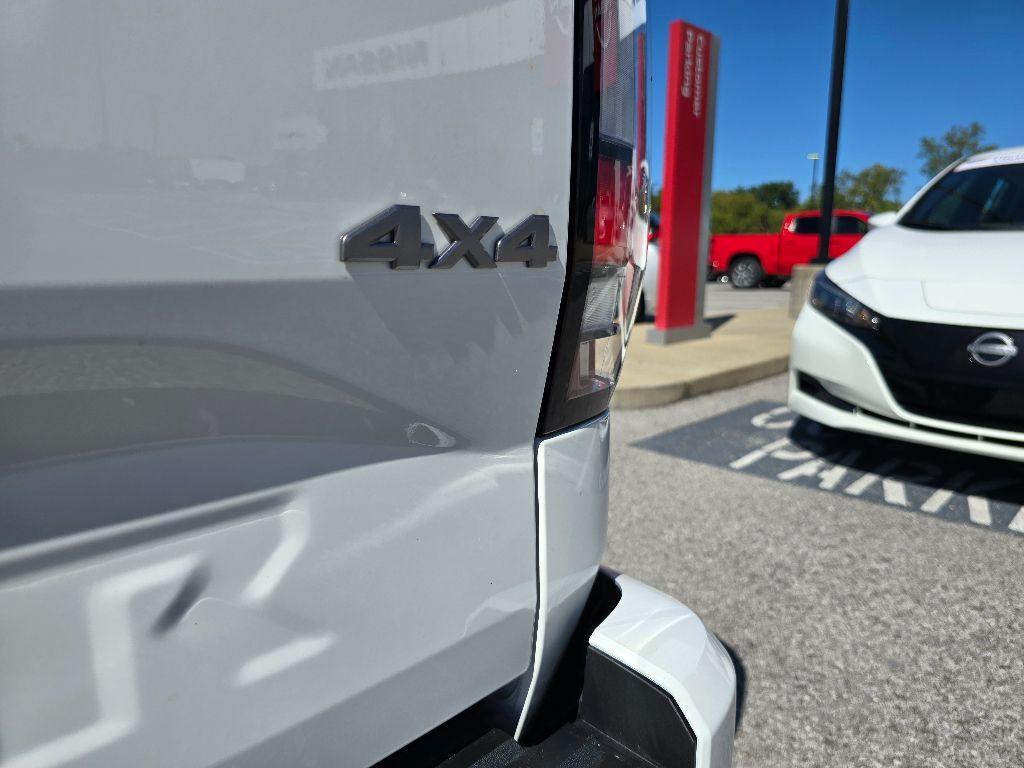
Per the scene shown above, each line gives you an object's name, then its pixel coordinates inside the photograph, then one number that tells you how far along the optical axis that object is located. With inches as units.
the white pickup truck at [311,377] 20.0
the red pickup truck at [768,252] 626.5
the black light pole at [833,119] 287.3
